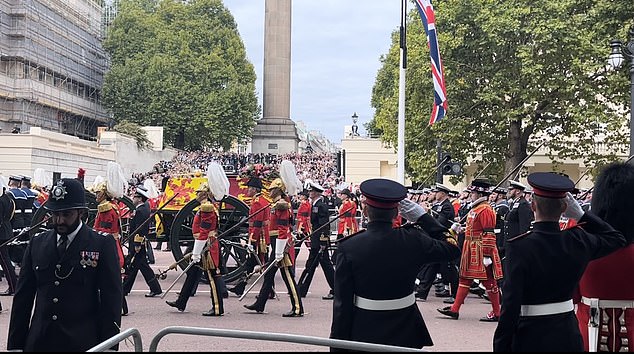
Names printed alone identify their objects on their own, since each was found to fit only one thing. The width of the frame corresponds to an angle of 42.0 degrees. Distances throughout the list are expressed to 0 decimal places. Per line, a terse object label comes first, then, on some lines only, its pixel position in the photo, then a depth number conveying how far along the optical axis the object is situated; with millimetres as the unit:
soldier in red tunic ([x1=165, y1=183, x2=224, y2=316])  10828
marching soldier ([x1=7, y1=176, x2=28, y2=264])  14305
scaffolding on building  50750
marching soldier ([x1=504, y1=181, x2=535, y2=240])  11703
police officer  4719
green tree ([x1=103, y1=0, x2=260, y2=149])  59031
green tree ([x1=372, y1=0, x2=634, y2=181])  25391
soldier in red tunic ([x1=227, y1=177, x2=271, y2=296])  12625
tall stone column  57938
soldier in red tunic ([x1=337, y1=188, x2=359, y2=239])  14177
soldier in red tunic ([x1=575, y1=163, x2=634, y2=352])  4828
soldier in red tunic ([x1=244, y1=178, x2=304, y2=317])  10914
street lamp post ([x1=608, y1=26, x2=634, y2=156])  14127
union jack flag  18938
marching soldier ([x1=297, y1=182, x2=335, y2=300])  12805
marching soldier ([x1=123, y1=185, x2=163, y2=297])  12448
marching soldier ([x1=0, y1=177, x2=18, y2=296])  12195
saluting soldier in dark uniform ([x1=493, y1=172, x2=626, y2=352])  4336
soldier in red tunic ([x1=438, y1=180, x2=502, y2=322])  10289
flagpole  19859
